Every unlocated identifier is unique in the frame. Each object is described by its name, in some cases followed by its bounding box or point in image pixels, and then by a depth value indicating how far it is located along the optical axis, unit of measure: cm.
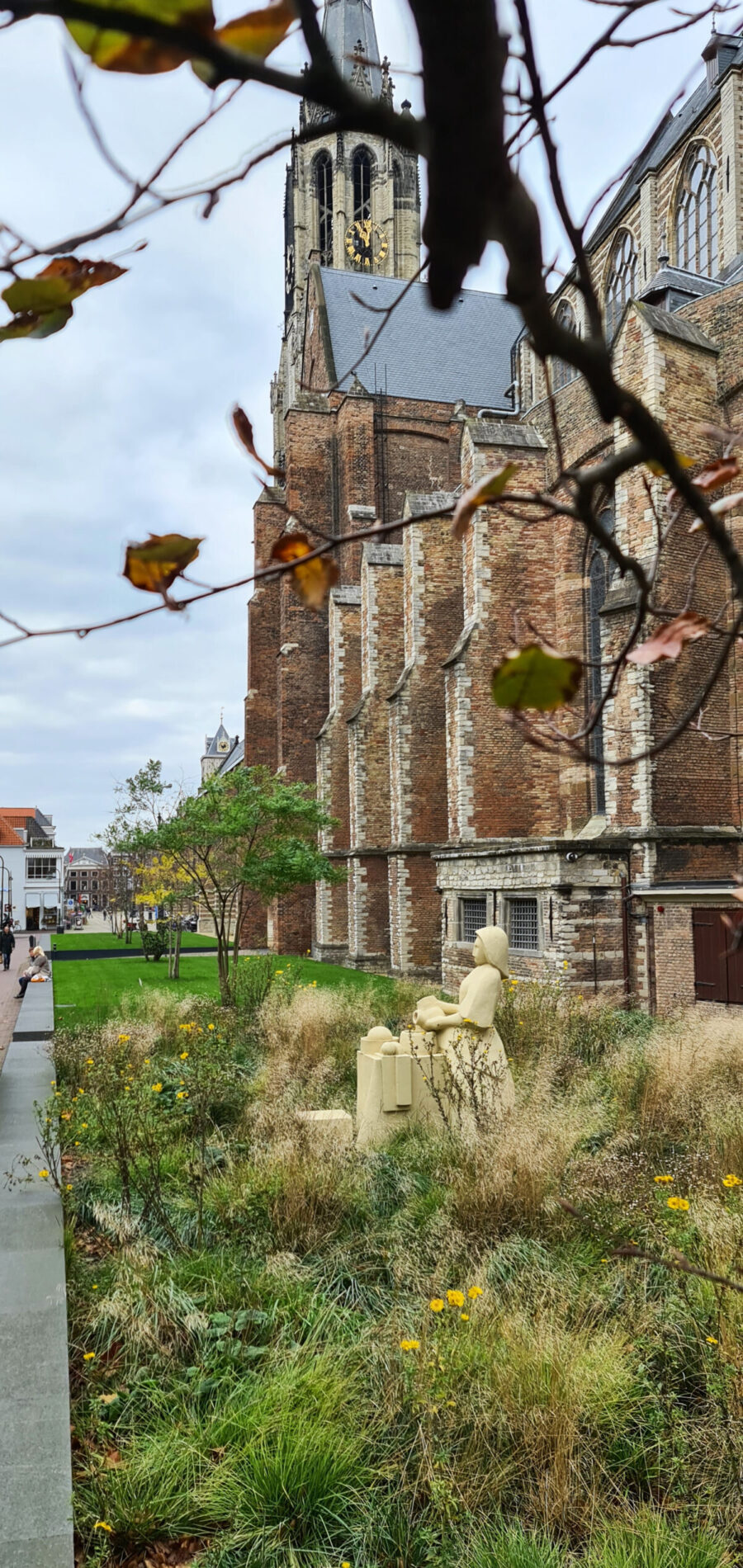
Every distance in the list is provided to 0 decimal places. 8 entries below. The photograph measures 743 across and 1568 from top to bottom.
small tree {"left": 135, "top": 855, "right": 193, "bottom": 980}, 2283
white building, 7188
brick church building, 1583
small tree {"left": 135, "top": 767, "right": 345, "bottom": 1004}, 1780
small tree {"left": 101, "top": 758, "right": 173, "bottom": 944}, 2346
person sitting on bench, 2080
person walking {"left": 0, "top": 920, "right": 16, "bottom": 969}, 3378
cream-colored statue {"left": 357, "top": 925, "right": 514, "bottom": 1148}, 838
